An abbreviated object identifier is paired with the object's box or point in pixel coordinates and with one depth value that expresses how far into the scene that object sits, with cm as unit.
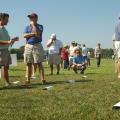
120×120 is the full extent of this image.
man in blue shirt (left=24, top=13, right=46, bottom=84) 541
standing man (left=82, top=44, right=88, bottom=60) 1485
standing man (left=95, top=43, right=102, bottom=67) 1539
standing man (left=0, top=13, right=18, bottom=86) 494
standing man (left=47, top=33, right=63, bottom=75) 870
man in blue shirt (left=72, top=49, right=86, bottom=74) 909
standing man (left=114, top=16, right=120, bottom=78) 634
